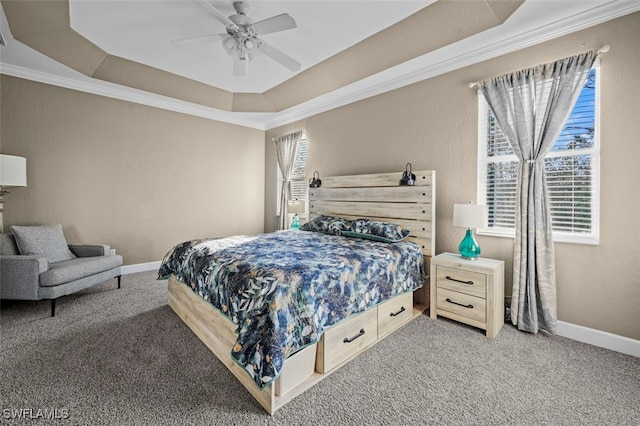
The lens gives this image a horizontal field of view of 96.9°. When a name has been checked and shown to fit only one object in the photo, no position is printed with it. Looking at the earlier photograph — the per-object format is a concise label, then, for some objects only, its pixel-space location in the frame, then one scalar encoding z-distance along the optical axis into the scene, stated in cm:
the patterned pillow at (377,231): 315
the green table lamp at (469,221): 262
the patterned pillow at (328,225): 358
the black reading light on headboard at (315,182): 449
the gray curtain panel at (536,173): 246
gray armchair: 282
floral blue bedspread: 163
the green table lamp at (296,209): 463
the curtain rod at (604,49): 227
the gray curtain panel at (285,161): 516
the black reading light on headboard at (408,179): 333
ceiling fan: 235
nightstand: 252
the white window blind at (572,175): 243
